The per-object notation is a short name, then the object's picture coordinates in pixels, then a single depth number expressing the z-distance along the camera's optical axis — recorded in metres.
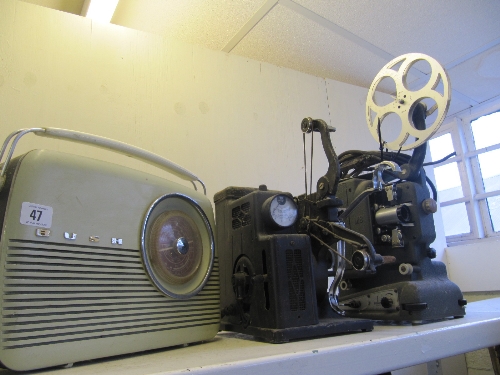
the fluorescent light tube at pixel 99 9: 1.44
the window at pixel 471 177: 2.66
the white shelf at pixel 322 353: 0.58
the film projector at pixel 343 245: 0.84
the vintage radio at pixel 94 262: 0.61
